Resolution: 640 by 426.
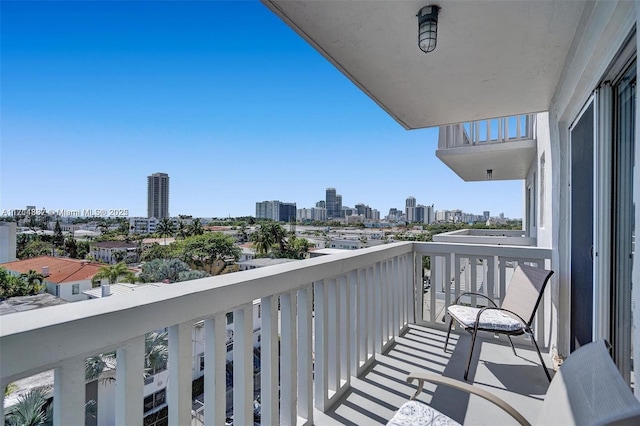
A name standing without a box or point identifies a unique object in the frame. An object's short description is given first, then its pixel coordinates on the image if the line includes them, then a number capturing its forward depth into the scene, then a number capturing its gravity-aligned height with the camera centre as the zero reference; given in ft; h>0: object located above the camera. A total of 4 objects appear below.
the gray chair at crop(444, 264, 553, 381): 7.97 -2.67
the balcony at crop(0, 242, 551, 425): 2.71 -2.03
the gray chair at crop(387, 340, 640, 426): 2.27 -1.64
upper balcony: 17.54 +4.20
